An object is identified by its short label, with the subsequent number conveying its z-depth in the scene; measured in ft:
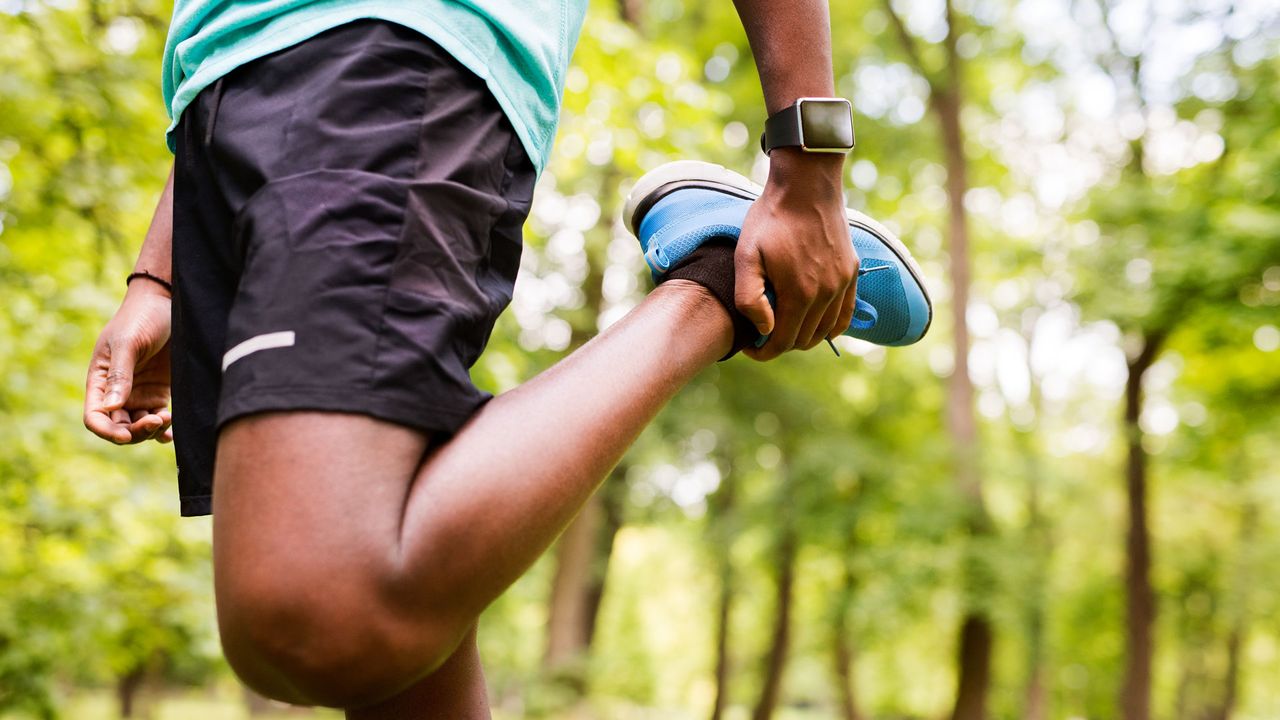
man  2.63
